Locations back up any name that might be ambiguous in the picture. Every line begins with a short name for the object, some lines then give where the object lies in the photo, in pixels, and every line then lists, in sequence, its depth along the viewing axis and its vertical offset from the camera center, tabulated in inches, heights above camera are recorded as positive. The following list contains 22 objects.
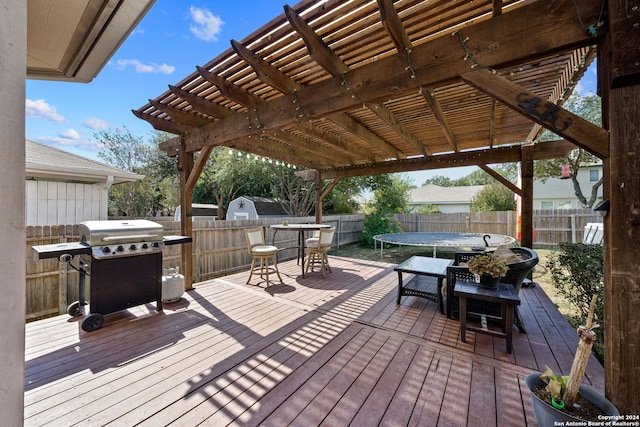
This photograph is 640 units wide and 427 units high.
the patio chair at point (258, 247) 187.2 -25.6
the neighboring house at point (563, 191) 587.2 +59.2
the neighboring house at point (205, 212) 609.4 +2.9
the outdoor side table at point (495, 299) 100.5 -33.8
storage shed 509.0 +10.5
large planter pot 55.6 -43.5
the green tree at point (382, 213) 437.4 +1.3
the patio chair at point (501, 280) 116.3 -32.3
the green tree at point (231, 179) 504.1 +80.3
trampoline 275.0 -30.7
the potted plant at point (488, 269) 105.7 -22.9
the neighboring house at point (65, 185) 222.5 +26.4
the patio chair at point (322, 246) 210.4 -27.9
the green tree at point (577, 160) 469.4 +105.8
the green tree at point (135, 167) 597.3 +118.9
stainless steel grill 115.3 -24.3
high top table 210.5 -11.8
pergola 60.2 +56.2
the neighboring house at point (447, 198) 844.6 +55.6
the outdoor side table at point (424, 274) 142.4 -34.5
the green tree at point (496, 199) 547.5 +32.6
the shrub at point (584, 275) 107.6 -28.5
